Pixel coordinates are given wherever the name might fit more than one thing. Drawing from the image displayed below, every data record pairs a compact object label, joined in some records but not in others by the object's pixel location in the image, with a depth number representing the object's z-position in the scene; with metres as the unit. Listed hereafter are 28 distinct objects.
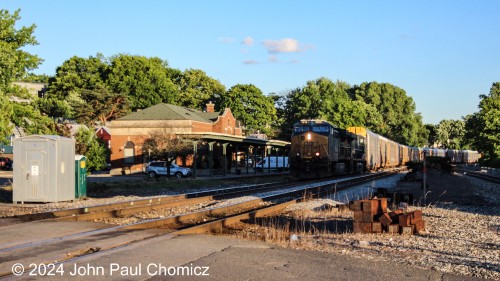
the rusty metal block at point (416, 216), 11.35
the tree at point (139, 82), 94.38
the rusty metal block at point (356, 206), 11.29
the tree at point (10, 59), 21.91
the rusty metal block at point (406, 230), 11.16
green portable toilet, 19.44
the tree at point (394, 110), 127.50
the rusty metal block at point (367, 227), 11.30
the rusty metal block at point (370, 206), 11.23
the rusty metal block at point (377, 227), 11.26
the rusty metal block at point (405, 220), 11.14
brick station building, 58.75
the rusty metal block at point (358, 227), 11.38
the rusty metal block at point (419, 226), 11.53
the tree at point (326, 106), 97.19
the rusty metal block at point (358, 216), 11.34
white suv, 46.22
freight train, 35.31
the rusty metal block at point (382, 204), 11.66
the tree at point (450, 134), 139.12
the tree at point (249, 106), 96.75
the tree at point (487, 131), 52.44
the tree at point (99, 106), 84.19
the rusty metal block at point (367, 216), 11.27
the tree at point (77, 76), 95.25
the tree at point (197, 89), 107.18
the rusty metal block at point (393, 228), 11.23
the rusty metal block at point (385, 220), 11.22
